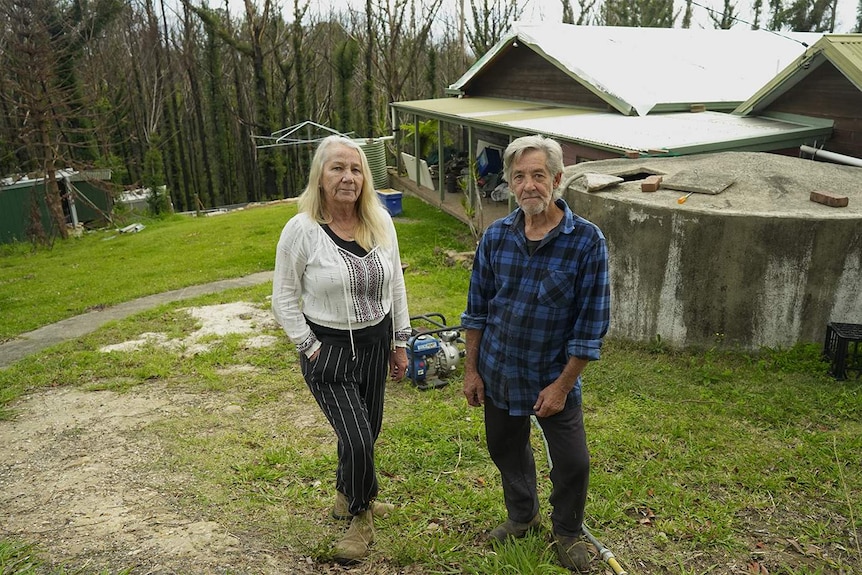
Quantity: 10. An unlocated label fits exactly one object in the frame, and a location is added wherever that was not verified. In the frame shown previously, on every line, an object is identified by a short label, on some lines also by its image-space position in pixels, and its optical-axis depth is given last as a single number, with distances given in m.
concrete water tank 5.48
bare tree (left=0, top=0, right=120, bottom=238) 17.11
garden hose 2.84
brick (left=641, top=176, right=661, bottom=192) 6.40
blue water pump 5.56
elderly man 2.56
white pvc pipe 7.76
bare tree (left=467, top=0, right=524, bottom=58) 29.41
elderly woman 2.94
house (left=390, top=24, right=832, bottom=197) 8.79
